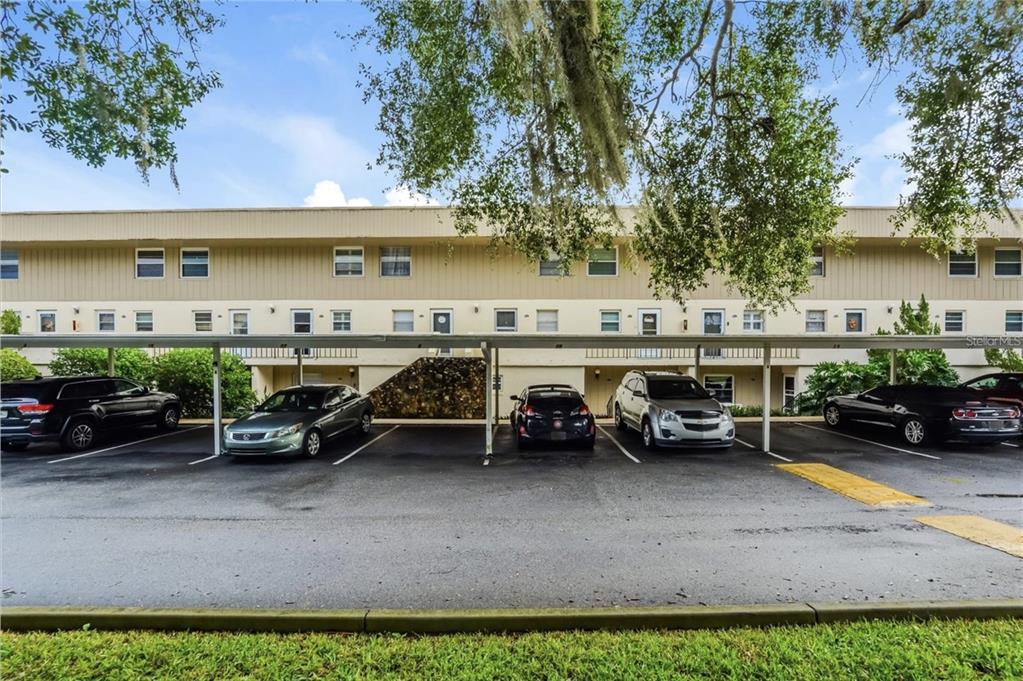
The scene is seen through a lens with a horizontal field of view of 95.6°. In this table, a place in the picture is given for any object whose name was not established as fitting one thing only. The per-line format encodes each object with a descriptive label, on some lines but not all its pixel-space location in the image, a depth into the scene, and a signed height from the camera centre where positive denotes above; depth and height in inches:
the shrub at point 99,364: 598.5 -30.1
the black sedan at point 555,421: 394.3 -72.4
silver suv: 383.9 -66.6
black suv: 384.5 -60.7
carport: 396.8 -4.0
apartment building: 697.6 +71.8
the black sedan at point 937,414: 391.2 -71.4
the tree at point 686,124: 234.7 +130.7
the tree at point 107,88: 170.4 +102.6
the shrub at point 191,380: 590.9 -51.0
